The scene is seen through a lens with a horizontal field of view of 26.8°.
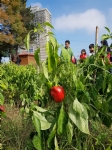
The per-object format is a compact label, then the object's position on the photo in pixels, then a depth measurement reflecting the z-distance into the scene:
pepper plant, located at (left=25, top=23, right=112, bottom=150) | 0.98
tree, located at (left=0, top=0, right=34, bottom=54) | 20.86
